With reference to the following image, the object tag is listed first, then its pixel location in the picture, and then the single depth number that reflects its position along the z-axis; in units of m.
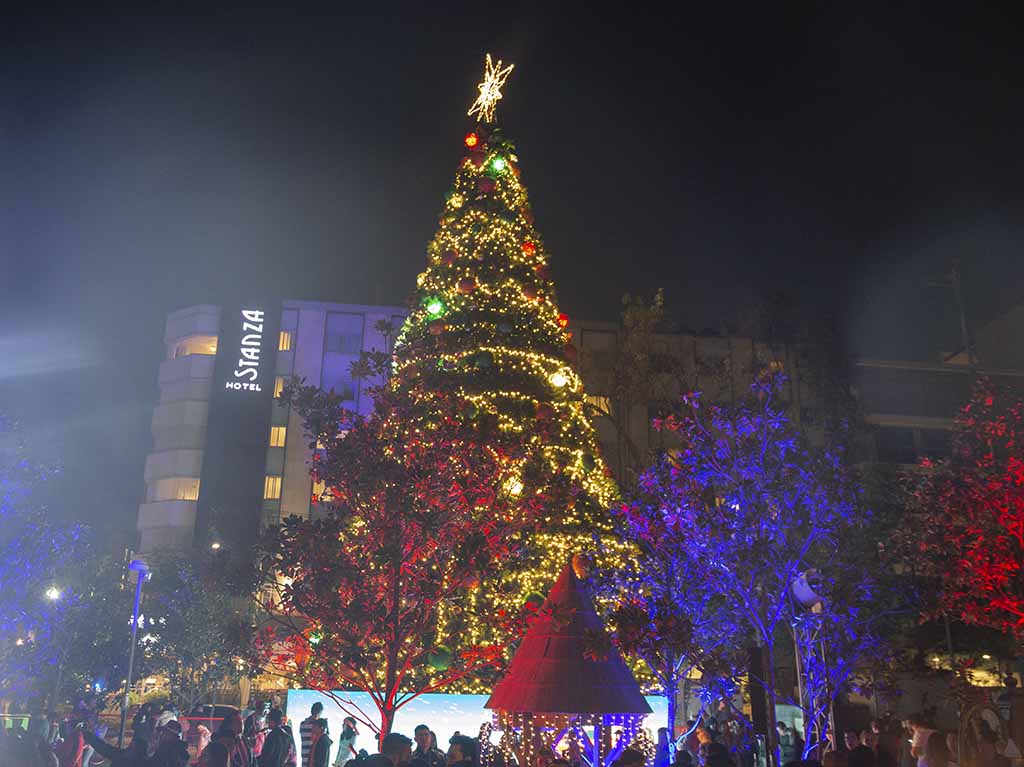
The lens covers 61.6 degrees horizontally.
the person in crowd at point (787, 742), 15.76
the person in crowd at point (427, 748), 10.77
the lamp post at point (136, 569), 21.09
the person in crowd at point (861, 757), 7.11
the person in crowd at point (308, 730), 12.94
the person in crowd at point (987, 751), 9.30
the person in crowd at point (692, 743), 14.73
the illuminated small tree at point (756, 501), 12.48
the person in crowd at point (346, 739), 13.38
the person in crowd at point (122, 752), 9.27
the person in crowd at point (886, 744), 8.55
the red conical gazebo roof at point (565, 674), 7.80
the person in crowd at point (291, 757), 13.33
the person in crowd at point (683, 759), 8.54
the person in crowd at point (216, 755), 9.02
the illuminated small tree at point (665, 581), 15.80
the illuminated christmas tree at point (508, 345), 17.17
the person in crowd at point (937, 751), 9.91
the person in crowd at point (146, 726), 14.68
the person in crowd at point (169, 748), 9.55
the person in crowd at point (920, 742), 10.73
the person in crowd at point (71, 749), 12.66
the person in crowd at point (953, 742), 15.56
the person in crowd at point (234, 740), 9.41
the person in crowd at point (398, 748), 6.36
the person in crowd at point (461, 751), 7.29
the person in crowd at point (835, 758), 7.03
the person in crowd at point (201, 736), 15.48
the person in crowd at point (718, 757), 7.77
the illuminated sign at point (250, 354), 57.34
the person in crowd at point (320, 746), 11.45
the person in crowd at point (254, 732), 14.51
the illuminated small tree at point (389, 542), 11.30
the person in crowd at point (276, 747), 10.99
